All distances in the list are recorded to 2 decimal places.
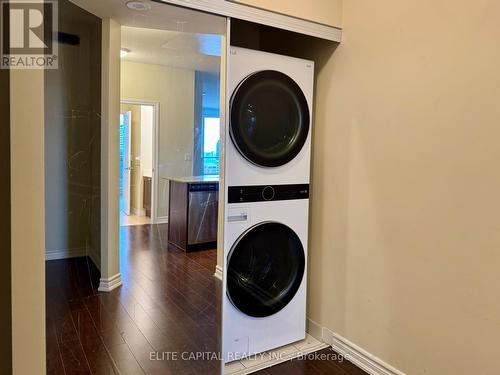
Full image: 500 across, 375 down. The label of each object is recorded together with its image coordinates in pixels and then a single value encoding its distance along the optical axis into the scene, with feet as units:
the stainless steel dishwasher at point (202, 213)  6.93
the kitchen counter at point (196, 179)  6.82
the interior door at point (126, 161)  6.23
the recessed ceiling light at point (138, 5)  5.69
